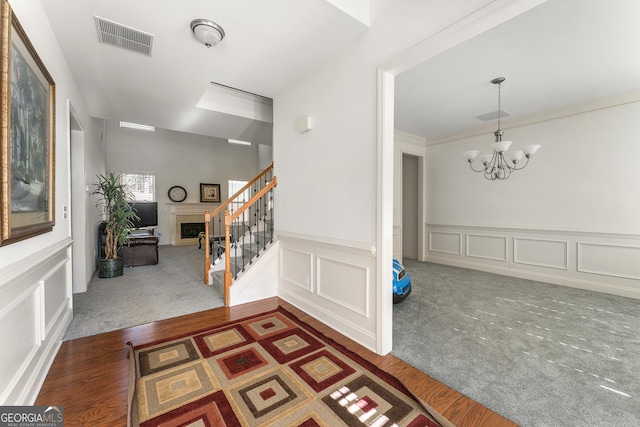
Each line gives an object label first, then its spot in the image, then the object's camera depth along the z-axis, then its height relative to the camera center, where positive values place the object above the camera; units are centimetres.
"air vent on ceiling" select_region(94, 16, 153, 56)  213 +151
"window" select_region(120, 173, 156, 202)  772 +78
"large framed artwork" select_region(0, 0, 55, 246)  126 +43
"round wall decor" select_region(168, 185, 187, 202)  823 +56
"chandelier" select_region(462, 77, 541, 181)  328 +80
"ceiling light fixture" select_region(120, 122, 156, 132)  742 +244
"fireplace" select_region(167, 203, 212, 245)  815 -36
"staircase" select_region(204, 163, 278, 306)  317 -58
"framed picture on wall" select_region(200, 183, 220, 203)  872 +60
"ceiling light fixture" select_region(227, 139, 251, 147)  916 +243
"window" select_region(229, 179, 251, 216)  934 +90
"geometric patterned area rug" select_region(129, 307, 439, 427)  145 -114
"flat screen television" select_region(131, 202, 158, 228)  725 -6
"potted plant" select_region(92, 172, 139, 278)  433 -26
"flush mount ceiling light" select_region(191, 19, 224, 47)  209 +148
